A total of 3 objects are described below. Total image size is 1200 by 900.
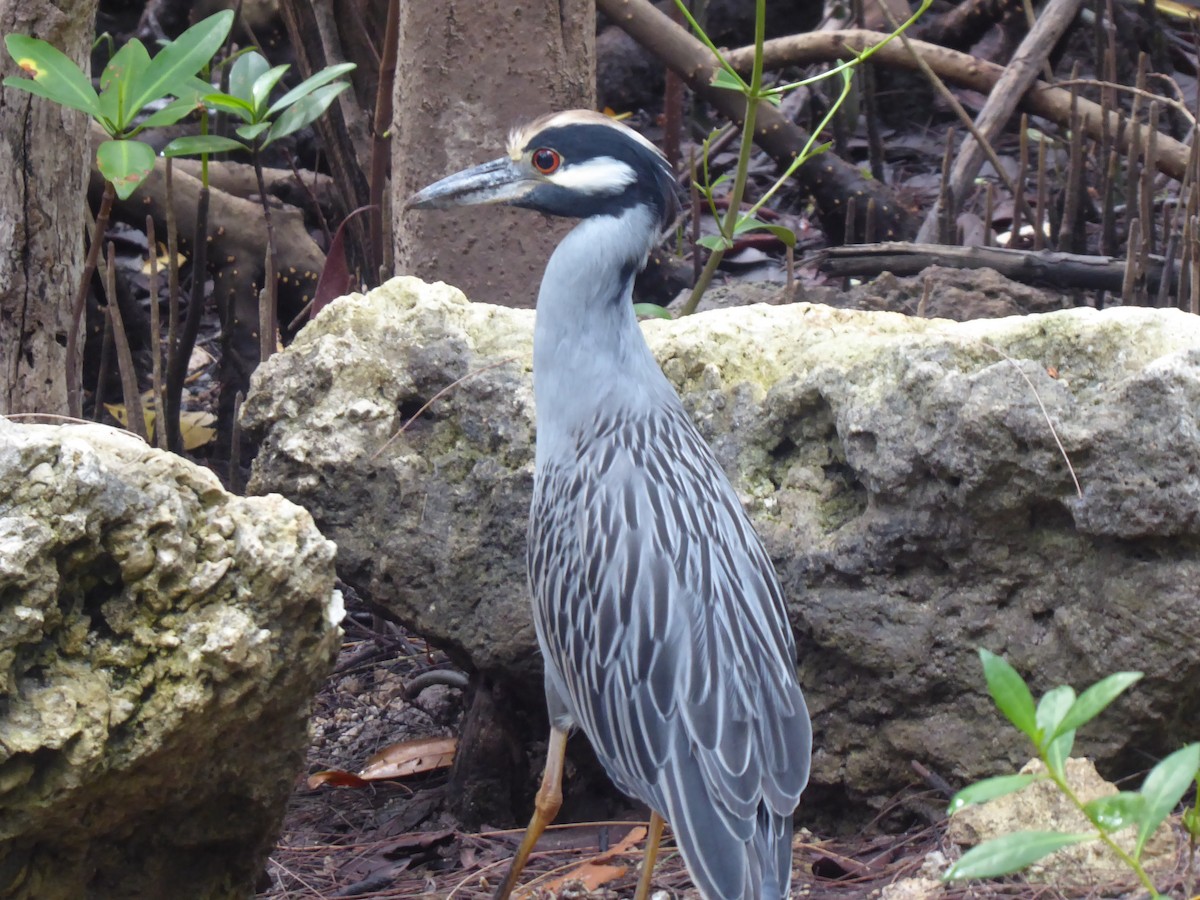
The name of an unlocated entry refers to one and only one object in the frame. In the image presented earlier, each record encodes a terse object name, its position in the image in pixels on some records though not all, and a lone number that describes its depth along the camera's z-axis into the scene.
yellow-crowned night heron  5.47
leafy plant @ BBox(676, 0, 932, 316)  7.54
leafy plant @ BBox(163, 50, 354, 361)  7.66
